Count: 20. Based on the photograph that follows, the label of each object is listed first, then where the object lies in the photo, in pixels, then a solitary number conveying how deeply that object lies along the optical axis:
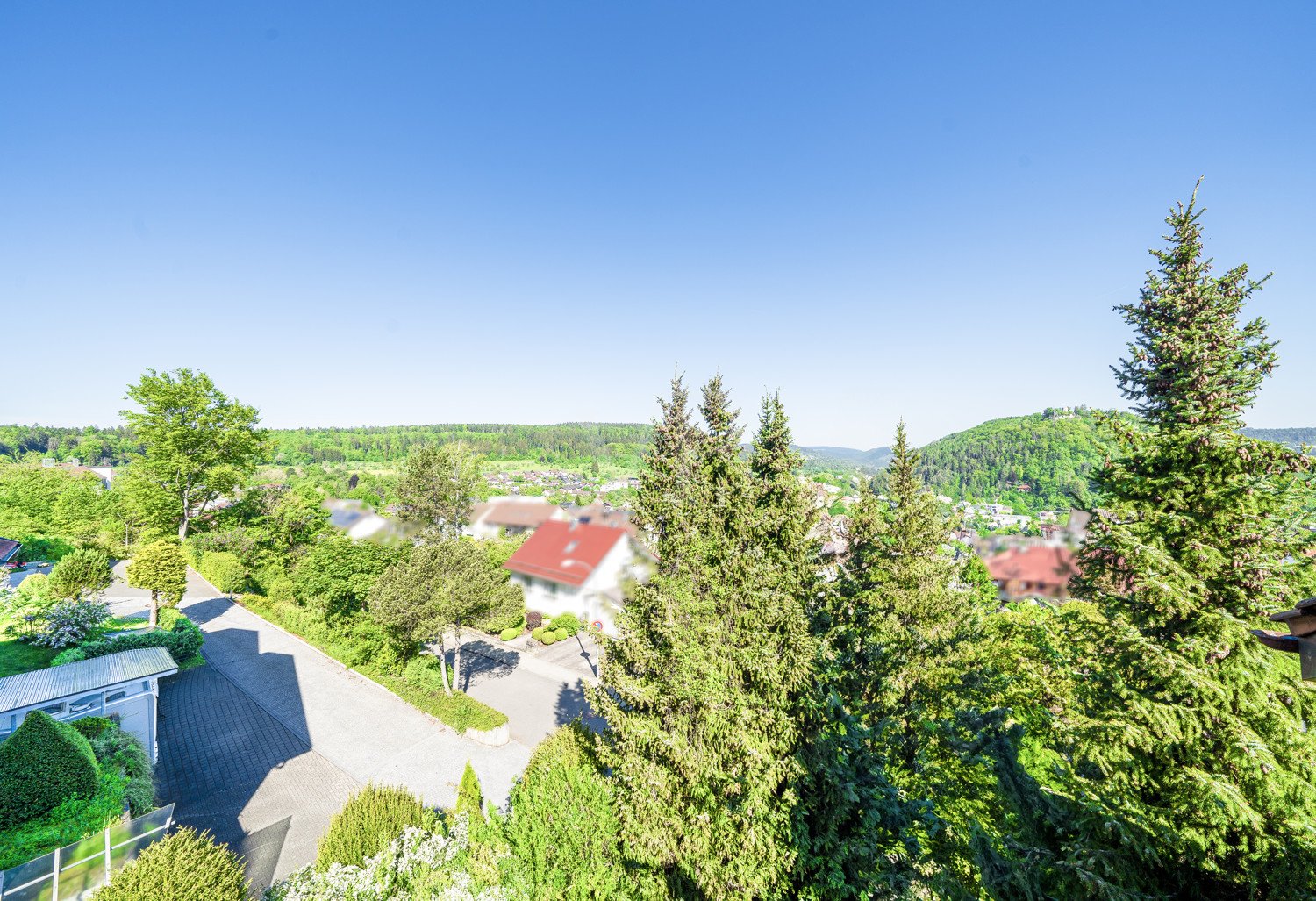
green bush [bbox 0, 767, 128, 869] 7.93
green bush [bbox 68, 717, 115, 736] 11.66
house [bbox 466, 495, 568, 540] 42.97
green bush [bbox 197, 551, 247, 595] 30.12
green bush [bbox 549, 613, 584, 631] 26.75
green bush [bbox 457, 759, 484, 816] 11.46
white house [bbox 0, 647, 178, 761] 11.07
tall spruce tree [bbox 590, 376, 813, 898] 8.07
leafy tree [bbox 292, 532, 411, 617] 20.77
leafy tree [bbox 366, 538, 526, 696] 16.34
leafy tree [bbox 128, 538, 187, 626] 21.34
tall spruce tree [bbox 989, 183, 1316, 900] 5.12
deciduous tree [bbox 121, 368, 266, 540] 31.22
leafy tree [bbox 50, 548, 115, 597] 18.69
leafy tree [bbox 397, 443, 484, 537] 30.77
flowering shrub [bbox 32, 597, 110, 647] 16.62
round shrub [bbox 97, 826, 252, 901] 6.77
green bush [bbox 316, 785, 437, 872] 9.22
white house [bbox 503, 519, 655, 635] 28.59
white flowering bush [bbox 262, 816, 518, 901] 8.05
